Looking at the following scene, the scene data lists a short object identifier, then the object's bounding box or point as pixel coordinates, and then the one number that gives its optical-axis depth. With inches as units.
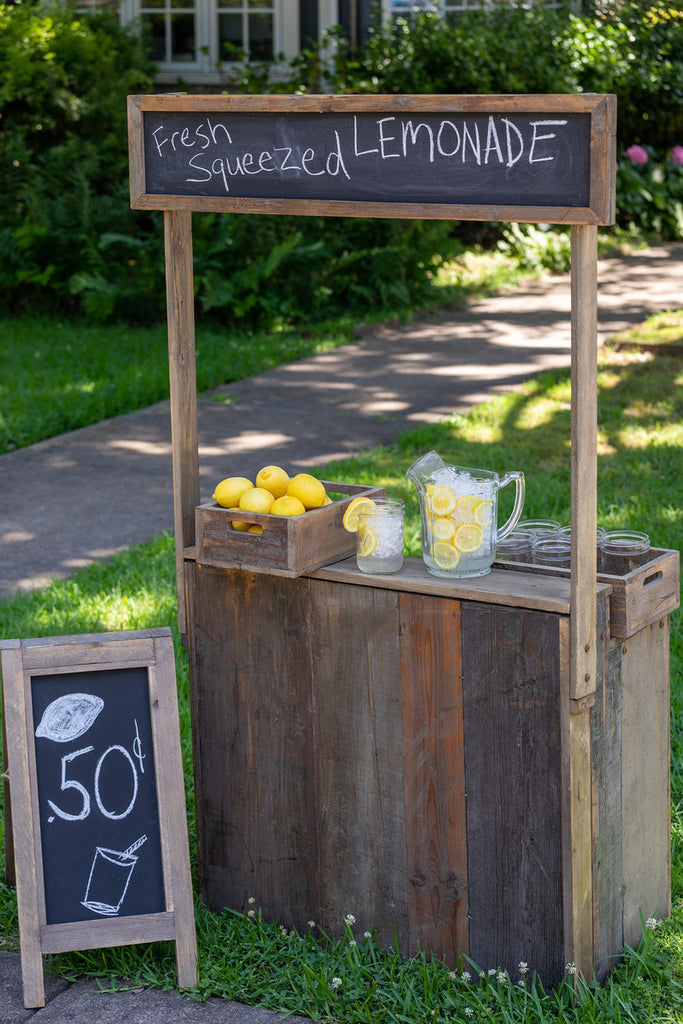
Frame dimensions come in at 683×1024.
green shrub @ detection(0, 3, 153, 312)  413.1
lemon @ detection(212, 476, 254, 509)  116.7
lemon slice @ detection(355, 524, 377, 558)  110.7
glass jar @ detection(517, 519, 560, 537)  122.0
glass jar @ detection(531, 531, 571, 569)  115.8
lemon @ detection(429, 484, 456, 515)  108.3
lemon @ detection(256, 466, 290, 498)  119.9
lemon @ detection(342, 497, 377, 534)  113.1
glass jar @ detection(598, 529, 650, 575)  112.1
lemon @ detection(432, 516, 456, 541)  108.2
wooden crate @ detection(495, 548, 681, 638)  105.0
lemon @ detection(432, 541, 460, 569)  108.0
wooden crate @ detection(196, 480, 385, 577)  110.6
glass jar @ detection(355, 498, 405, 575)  110.8
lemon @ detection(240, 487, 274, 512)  114.4
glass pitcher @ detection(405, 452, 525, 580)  107.8
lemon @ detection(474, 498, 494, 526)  108.0
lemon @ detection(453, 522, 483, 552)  107.7
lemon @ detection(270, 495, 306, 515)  112.5
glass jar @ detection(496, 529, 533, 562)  116.0
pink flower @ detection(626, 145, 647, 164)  549.3
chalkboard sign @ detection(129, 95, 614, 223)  92.9
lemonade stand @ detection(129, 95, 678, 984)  98.0
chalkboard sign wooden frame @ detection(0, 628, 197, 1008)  112.5
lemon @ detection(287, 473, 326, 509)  115.0
